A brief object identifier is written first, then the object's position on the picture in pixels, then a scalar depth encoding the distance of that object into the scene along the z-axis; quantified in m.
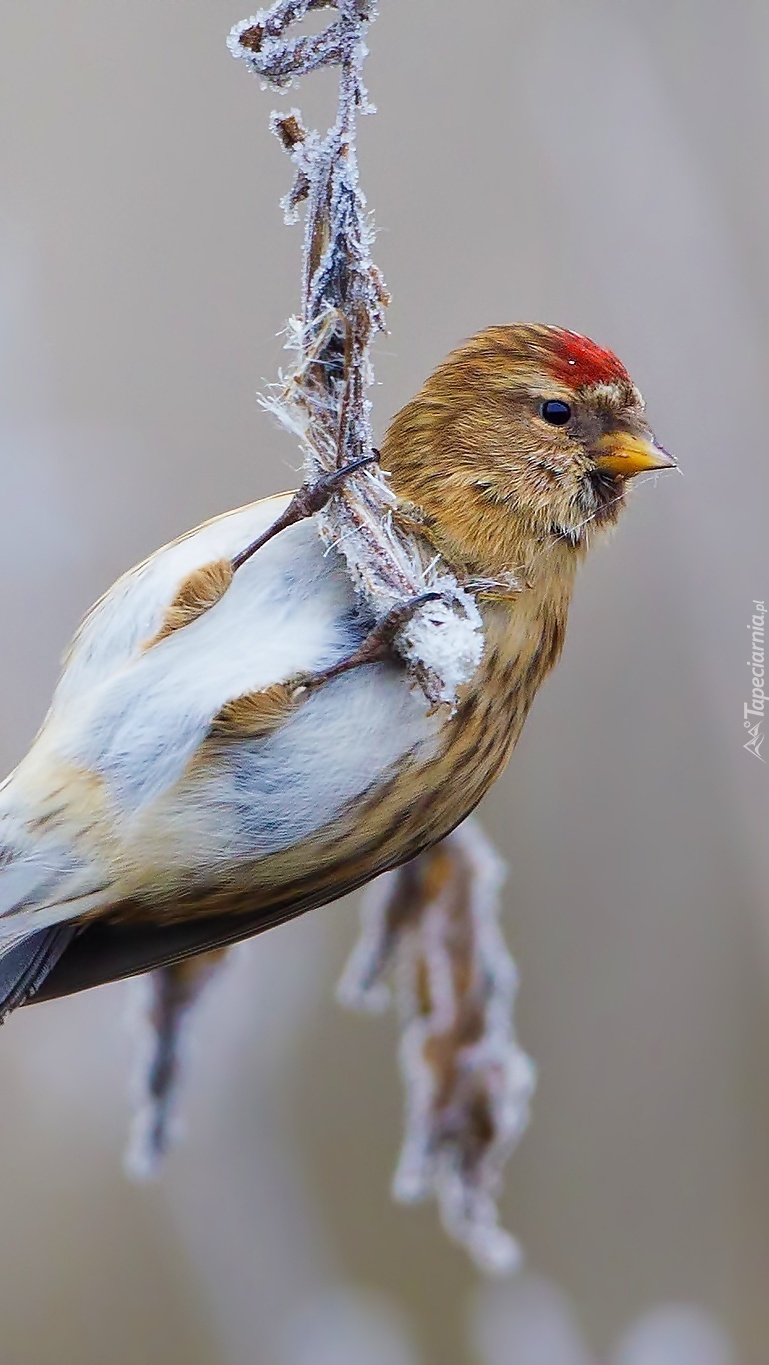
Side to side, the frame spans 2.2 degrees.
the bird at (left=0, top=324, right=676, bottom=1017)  1.91
